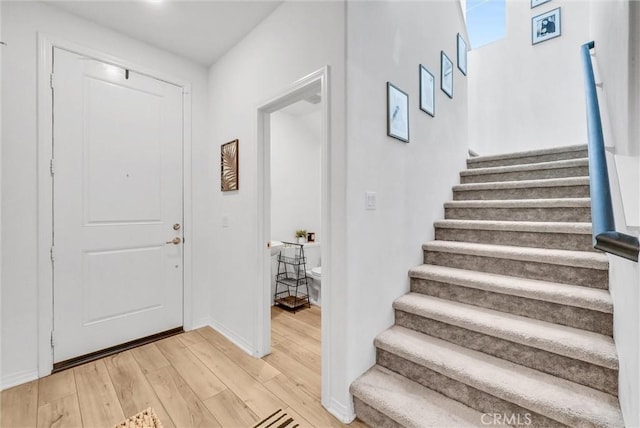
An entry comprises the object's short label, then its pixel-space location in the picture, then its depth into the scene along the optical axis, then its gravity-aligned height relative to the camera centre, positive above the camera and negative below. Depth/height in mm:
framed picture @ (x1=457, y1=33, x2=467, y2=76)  3188 +1872
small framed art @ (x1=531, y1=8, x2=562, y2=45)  3561 +2433
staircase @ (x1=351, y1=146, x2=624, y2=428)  1284 -628
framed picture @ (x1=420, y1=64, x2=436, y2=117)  2301 +1038
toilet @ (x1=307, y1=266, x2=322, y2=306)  3342 -891
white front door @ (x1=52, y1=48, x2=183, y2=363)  2102 +72
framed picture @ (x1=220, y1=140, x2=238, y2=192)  2488 +437
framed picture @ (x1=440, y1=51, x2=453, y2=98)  2701 +1391
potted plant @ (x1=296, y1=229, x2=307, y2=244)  3807 -310
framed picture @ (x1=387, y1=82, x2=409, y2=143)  1877 +703
